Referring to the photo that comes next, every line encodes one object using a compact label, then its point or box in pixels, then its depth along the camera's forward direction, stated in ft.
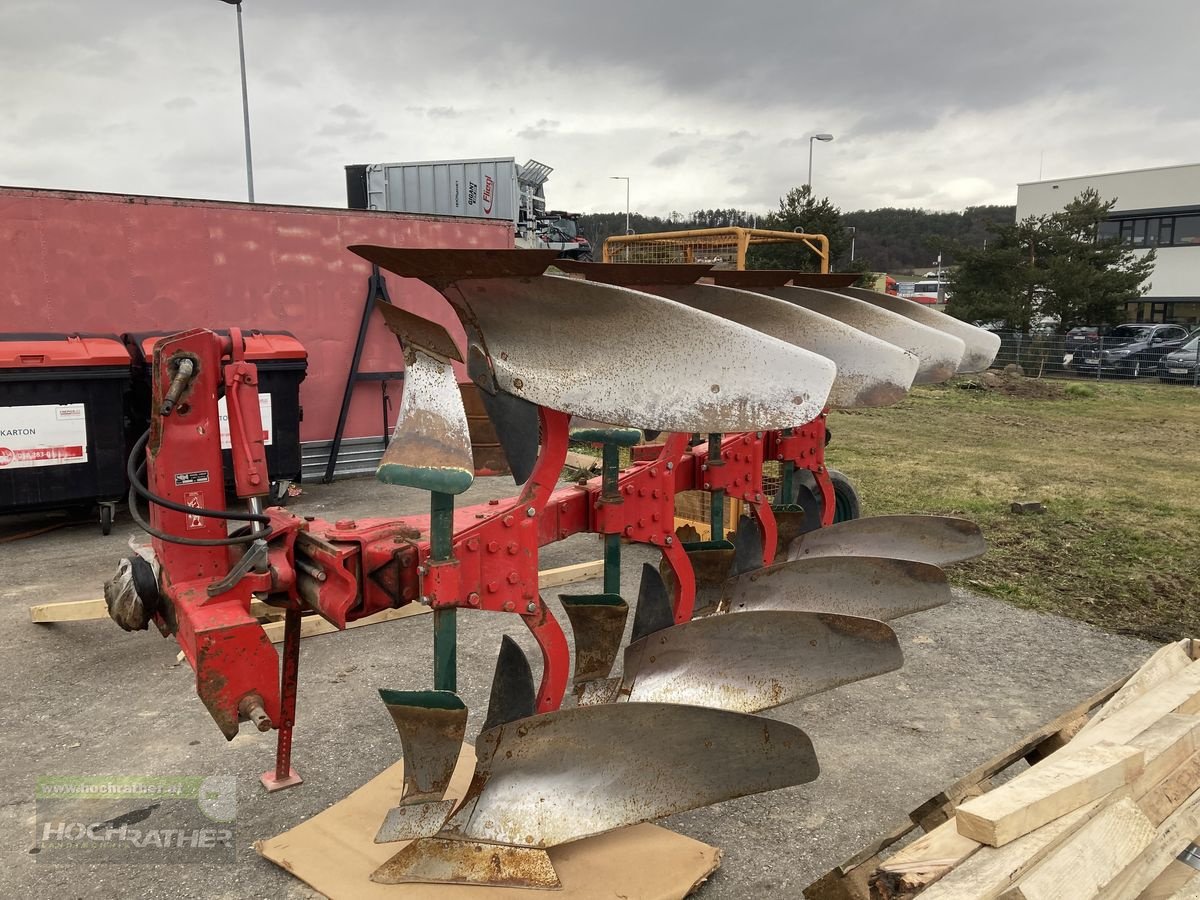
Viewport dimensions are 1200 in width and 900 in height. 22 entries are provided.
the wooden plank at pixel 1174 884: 6.52
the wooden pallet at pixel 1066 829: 5.98
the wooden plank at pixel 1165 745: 7.41
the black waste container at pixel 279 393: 22.59
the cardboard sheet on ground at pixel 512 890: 7.66
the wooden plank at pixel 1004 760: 7.51
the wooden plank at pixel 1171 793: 7.26
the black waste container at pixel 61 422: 19.44
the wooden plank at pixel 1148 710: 8.03
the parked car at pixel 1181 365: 58.59
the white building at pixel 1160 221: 92.94
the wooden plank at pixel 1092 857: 5.80
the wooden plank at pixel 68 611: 13.96
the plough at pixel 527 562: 6.50
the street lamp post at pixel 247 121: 39.09
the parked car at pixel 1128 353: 62.49
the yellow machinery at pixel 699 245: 21.65
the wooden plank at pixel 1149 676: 8.96
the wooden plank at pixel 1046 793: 6.24
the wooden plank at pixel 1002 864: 5.74
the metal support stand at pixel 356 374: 26.68
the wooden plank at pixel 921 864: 6.05
